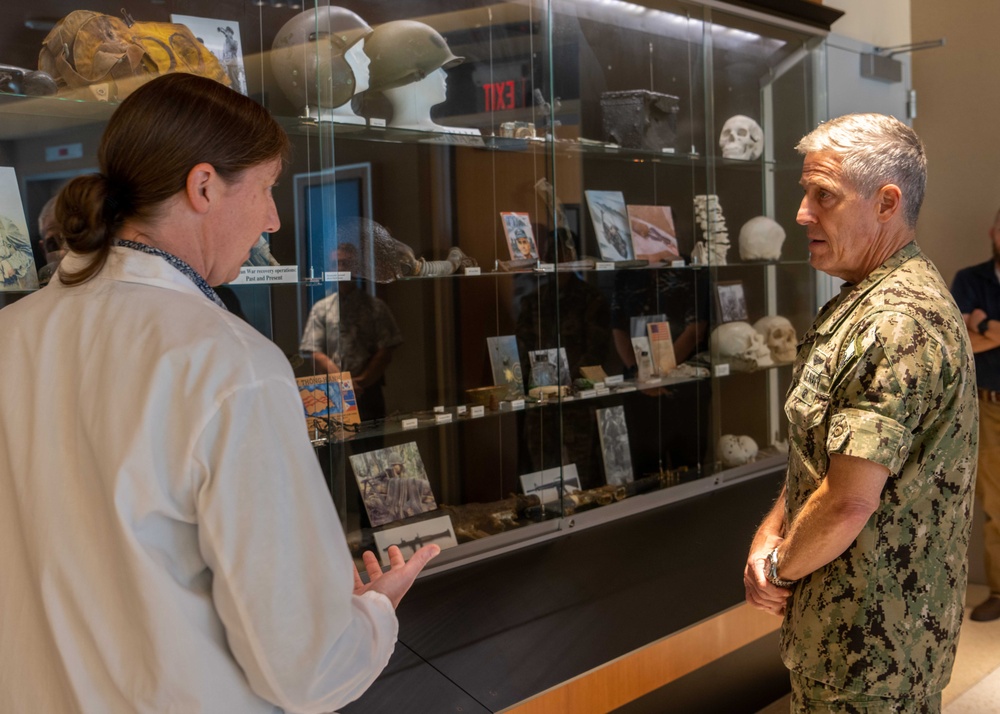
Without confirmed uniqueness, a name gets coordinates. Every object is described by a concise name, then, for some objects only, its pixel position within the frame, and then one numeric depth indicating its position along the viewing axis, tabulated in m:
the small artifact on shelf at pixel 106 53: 2.03
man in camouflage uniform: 1.47
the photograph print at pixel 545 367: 3.07
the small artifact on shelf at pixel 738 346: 3.70
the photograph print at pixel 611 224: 3.46
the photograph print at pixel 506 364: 3.03
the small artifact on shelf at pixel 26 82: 1.97
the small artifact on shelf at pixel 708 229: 3.63
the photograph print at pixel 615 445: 3.48
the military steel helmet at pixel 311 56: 2.36
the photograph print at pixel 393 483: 2.70
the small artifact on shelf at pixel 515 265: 2.98
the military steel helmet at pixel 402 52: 2.58
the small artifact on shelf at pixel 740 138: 3.71
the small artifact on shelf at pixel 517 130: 2.94
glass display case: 2.38
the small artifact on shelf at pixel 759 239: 3.81
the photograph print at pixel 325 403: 2.44
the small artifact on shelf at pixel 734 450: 3.77
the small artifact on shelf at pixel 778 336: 3.90
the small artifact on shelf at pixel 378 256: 2.61
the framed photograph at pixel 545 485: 3.08
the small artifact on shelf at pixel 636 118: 3.39
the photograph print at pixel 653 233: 3.55
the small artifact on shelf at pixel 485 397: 3.00
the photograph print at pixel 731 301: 3.74
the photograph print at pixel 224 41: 2.29
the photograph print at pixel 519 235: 3.02
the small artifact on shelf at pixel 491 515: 2.90
